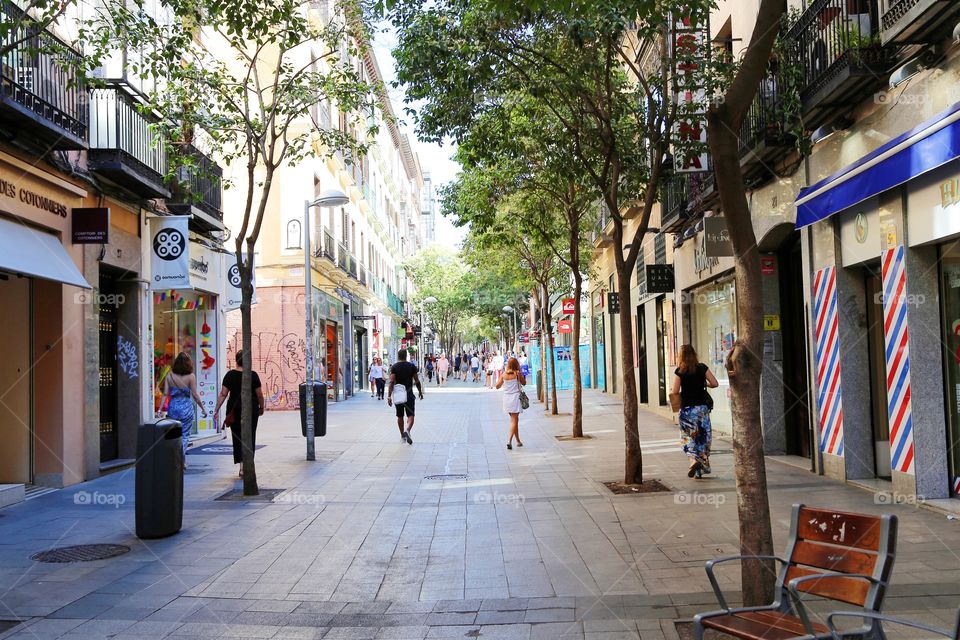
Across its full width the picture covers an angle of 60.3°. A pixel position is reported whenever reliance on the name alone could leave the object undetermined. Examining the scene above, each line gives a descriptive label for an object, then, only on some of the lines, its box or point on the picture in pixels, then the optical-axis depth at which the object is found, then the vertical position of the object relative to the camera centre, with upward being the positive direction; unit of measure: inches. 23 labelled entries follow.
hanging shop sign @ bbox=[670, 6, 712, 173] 364.2 +124.6
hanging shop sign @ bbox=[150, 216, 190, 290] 562.3 +75.5
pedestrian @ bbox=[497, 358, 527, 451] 579.5 -23.1
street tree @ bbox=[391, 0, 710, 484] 377.4 +138.9
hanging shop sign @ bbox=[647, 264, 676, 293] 729.6 +66.9
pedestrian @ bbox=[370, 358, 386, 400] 1234.6 -22.7
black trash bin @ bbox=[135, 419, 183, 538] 303.4 -42.2
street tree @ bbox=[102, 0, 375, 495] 388.2 +142.2
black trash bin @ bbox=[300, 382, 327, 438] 576.7 -33.3
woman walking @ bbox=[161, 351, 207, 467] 477.4 -15.3
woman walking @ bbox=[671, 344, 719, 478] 410.3 -27.3
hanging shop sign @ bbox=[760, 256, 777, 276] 503.8 +52.4
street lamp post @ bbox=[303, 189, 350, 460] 535.8 +62.5
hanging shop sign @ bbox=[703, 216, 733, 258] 525.3 +72.2
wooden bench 141.5 -40.7
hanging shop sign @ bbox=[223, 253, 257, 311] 732.0 +70.8
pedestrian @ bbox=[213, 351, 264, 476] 468.8 -18.9
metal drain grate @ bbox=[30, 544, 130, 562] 274.8 -62.8
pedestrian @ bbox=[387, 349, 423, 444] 624.1 -17.9
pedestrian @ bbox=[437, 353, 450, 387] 1808.6 -22.8
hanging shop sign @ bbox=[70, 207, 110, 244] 449.4 +77.5
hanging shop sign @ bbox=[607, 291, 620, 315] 971.3 +62.8
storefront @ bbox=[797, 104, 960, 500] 304.0 +15.7
